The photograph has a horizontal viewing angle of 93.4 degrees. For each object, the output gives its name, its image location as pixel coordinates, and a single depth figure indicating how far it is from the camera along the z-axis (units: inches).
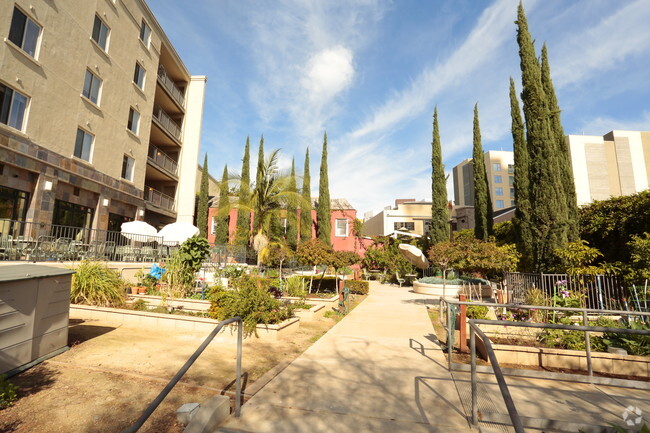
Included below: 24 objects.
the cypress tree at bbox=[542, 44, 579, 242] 592.7
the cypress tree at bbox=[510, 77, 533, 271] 593.3
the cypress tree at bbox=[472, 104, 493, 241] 930.7
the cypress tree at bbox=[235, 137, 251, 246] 789.9
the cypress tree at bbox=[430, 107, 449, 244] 1037.2
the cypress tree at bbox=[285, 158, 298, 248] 803.1
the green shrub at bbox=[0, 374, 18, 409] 137.3
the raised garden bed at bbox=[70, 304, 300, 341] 280.7
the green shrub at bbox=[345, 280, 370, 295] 666.2
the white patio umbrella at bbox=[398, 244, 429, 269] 687.7
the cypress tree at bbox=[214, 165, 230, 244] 1255.5
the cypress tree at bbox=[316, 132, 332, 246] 1284.4
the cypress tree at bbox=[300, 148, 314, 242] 1270.9
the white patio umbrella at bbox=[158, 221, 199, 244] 585.3
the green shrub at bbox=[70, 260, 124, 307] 342.3
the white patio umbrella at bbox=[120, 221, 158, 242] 600.6
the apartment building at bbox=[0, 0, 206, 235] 485.1
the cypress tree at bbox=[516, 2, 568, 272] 528.1
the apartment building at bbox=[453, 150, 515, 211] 2303.2
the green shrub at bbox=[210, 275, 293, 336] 277.7
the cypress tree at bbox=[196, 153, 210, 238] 1294.3
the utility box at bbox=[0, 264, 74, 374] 164.6
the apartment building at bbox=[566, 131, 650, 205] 1840.6
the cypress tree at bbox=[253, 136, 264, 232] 747.4
